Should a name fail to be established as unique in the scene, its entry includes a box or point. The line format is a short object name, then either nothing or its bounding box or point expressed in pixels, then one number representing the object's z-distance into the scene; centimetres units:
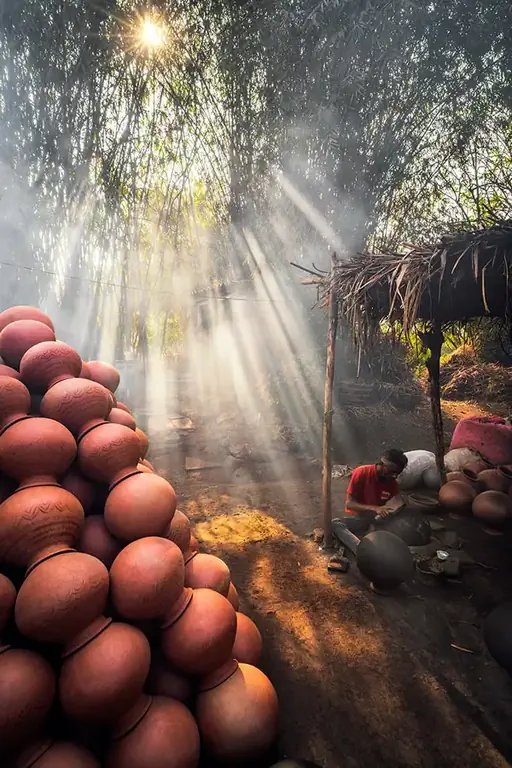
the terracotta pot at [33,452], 227
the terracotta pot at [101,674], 180
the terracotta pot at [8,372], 280
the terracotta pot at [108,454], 247
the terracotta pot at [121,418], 309
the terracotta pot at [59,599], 183
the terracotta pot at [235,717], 205
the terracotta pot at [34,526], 204
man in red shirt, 461
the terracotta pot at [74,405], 260
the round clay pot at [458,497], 520
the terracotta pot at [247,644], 254
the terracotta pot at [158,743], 180
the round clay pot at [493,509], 477
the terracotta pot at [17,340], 301
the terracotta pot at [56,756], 169
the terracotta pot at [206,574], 257
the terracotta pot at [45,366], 279
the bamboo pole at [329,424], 484
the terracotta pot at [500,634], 284
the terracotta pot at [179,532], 259
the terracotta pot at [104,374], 361
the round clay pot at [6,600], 189
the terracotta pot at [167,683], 215
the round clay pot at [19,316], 330
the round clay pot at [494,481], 538
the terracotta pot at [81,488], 252
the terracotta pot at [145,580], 206
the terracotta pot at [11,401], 245
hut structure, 344
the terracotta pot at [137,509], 231
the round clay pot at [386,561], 363
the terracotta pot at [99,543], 235
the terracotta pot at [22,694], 165
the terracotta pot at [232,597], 286
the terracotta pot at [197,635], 212
